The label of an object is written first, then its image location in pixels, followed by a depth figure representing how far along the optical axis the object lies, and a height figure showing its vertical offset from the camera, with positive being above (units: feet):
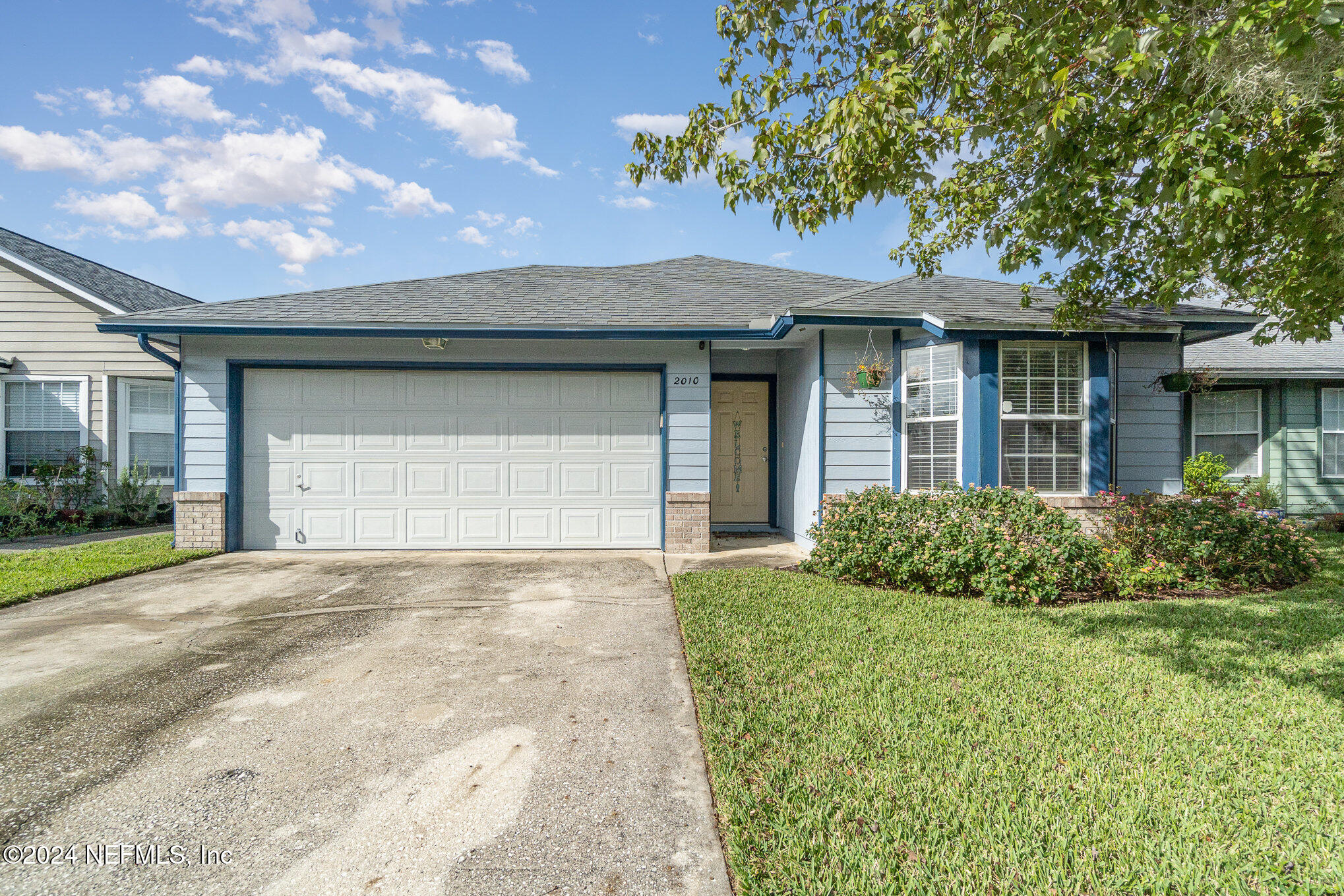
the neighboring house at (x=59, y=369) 31.73 +4.63
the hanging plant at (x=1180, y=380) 22.79 +3.01
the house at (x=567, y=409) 23.06 +1.94
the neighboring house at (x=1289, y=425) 32.86 +1.76
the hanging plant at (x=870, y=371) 22.95 +3.40
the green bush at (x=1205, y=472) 30.78 -0.88
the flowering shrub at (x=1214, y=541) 19.51 -2.96
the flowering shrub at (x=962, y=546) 17.46 -2.91
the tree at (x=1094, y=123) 9.99 +6.76
